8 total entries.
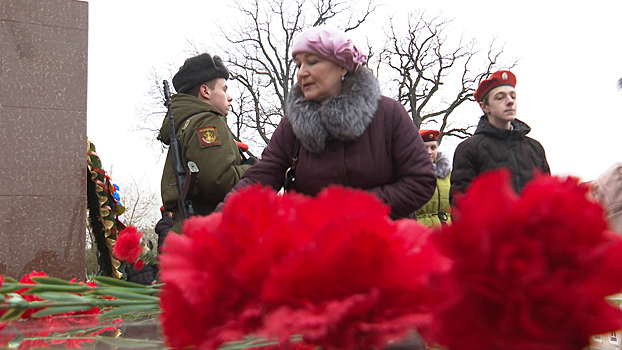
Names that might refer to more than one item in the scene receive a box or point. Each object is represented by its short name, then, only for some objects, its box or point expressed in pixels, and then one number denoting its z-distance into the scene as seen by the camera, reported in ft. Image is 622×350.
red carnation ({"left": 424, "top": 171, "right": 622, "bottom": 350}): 1.05
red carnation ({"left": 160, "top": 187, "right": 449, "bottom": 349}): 1.20
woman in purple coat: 7.29
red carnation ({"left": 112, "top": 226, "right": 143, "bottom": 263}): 5.02
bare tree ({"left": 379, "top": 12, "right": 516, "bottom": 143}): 67.26
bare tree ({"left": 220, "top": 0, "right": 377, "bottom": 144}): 65.46
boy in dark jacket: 12.38
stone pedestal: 15.17
